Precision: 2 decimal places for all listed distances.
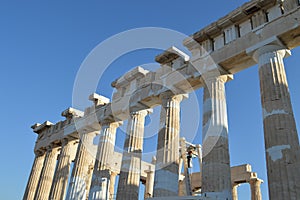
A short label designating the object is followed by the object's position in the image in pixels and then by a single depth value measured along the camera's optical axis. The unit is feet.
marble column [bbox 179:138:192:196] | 79.20
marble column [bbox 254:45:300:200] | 45.39
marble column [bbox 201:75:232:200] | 53.93
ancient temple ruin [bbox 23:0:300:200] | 51.62
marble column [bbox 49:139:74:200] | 97.09
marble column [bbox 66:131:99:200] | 90.79
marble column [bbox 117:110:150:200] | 72.23
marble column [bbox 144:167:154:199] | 116.44
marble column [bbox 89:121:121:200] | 79.25
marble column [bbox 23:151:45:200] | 110.73
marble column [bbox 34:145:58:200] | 103.45
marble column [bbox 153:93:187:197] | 62.90
